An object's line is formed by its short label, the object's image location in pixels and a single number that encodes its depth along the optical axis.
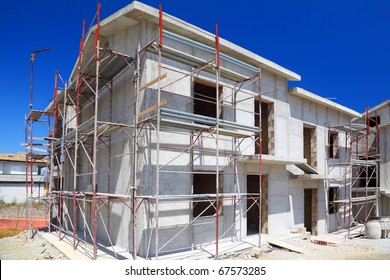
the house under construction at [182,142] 10.04
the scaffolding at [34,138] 15.98
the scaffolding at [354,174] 18.36
